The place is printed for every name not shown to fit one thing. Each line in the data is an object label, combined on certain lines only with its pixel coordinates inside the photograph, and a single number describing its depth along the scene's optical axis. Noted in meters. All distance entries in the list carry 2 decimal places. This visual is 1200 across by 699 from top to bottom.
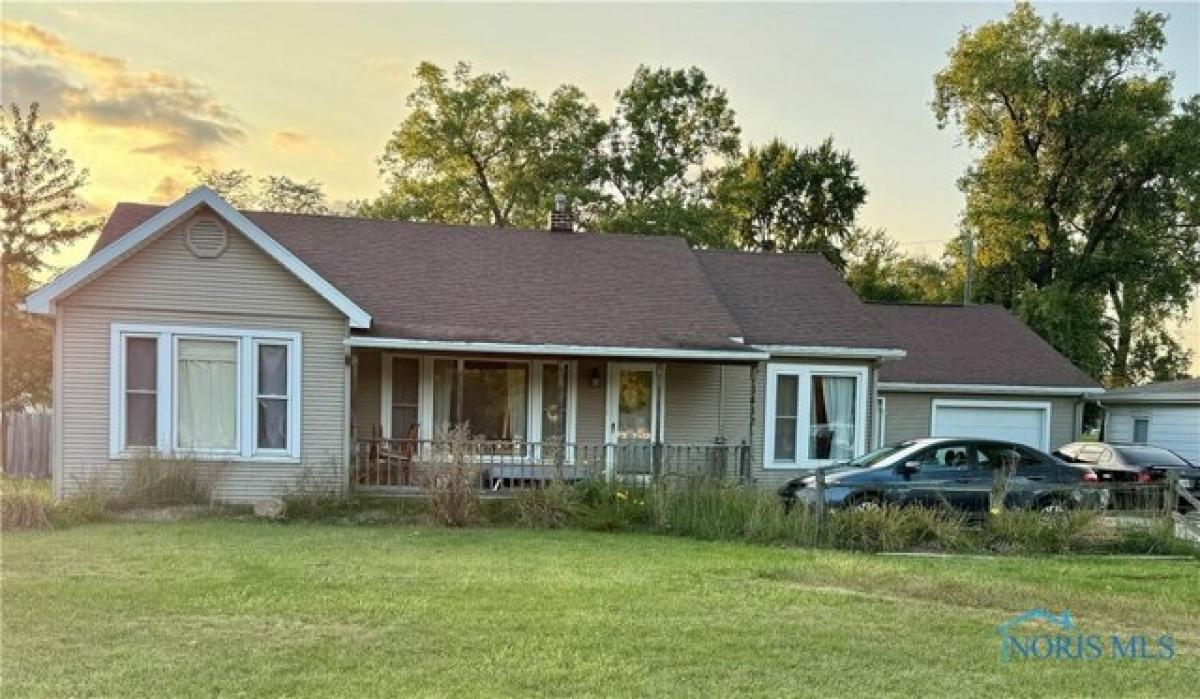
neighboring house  22.20
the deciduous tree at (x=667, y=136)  37.88
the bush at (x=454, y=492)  12.24
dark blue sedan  12.36
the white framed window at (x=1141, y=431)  23.73
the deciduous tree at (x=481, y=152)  35.62
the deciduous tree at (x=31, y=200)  24.53
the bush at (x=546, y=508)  12.29
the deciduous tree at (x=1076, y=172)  33.06
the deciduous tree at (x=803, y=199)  46.97
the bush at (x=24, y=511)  10.95
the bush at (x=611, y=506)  12.22
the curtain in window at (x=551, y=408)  16.64
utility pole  36.34
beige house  13.55
